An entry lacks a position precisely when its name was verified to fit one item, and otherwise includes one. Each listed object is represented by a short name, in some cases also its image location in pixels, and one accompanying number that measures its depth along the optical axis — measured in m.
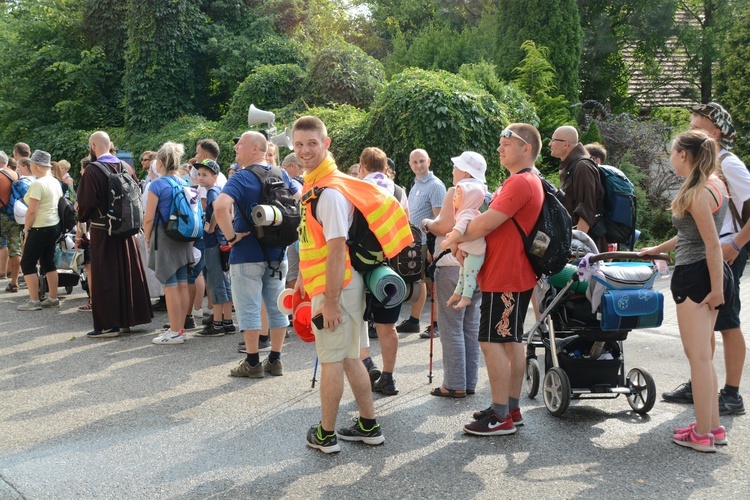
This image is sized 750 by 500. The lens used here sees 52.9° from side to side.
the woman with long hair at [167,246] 7.89
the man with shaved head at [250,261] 6.43
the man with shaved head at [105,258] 8.18
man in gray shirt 7.98
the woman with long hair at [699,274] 4.57
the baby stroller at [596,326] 5.02
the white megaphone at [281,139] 11.16
